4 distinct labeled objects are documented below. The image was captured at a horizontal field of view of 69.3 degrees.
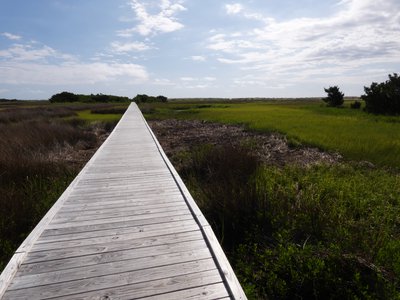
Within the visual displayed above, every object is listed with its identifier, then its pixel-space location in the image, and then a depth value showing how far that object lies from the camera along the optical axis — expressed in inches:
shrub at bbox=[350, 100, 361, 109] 1339.8
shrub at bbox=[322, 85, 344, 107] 1536.2
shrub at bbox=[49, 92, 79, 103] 3319.4
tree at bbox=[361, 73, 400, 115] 953.5
